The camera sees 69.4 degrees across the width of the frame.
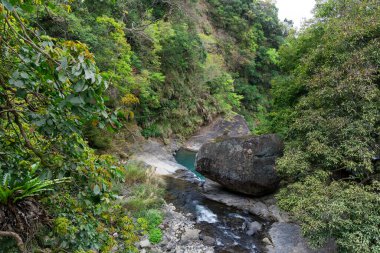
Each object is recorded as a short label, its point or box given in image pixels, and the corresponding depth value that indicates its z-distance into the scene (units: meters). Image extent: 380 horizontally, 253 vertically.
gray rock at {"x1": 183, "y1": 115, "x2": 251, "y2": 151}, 19.44
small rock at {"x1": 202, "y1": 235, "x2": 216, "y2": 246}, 7.97
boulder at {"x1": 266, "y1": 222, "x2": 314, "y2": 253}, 7.65
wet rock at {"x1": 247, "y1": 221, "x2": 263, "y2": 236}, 8.77
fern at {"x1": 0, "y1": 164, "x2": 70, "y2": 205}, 2.40
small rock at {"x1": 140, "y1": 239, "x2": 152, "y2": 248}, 7.25
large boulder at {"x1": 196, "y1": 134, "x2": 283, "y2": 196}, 10.35
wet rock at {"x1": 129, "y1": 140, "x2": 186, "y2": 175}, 13.30
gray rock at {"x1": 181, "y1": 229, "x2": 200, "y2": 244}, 7.99
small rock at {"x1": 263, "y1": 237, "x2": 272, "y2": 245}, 8.18
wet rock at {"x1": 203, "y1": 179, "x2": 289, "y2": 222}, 9.62
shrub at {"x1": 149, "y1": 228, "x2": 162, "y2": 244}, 7.62
